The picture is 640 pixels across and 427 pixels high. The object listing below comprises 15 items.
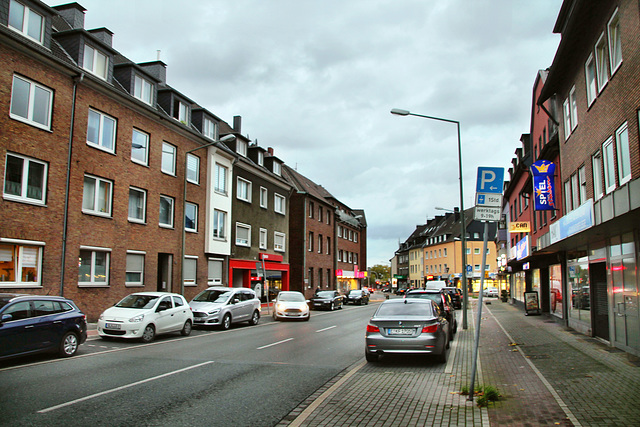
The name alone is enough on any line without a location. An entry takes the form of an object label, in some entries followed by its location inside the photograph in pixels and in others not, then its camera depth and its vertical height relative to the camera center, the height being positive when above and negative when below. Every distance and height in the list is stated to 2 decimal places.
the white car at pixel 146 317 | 14.74 -1.34
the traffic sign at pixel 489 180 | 7.89 +1.50
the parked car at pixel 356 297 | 44.56 -1.97
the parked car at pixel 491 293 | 65.20 -2.21
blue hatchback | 10.16 -1.15
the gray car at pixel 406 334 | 10.62 -1.26
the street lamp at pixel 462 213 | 17.28 +2.54
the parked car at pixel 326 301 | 34.91 -1.82
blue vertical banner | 19.39 +3.54
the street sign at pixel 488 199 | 7.84 +1.19
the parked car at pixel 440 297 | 15.16 -0.84
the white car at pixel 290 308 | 24.23 -1.62
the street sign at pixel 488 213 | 7.78 +0.96
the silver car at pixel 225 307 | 19.20 -1.32
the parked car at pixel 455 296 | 36.47 -1.49
